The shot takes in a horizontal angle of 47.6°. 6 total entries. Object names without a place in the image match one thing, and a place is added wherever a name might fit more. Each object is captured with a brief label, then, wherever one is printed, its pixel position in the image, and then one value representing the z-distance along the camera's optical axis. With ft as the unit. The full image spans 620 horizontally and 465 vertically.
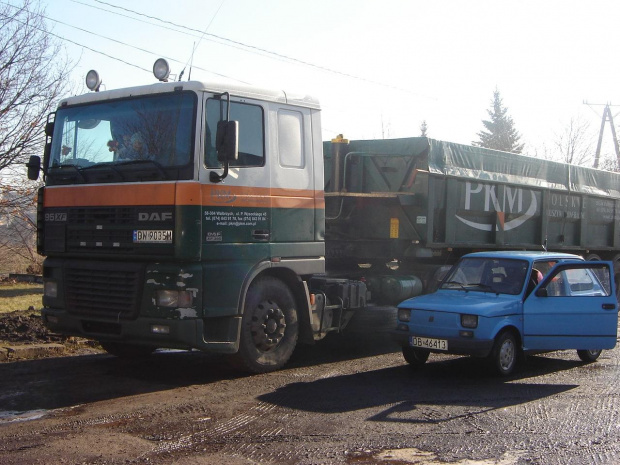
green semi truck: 24.81
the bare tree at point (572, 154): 143.23
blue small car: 27.84
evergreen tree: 196.44
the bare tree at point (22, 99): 44.50
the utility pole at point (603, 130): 127.85
